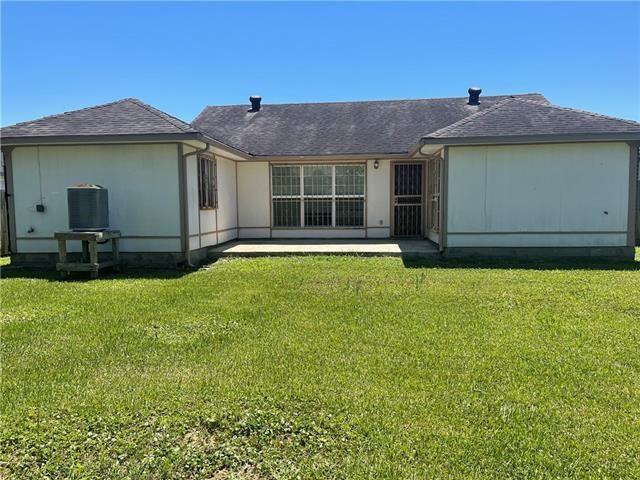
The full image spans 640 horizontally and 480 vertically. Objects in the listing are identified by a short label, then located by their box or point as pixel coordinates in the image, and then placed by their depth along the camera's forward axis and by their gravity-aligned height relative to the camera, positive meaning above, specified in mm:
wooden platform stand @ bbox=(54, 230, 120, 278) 7977 -788
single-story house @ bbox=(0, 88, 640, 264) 8898 +606
